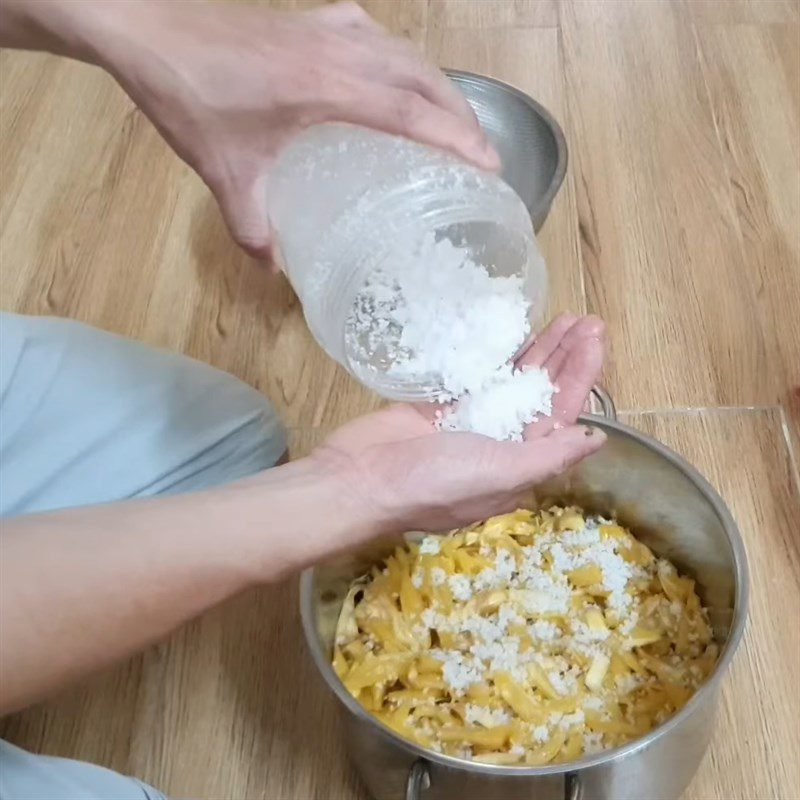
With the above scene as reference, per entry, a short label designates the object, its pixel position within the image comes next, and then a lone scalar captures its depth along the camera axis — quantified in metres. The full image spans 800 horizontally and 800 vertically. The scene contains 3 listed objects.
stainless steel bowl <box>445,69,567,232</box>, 1.13
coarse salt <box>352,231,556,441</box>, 0.64
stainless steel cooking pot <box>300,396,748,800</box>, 0.58
